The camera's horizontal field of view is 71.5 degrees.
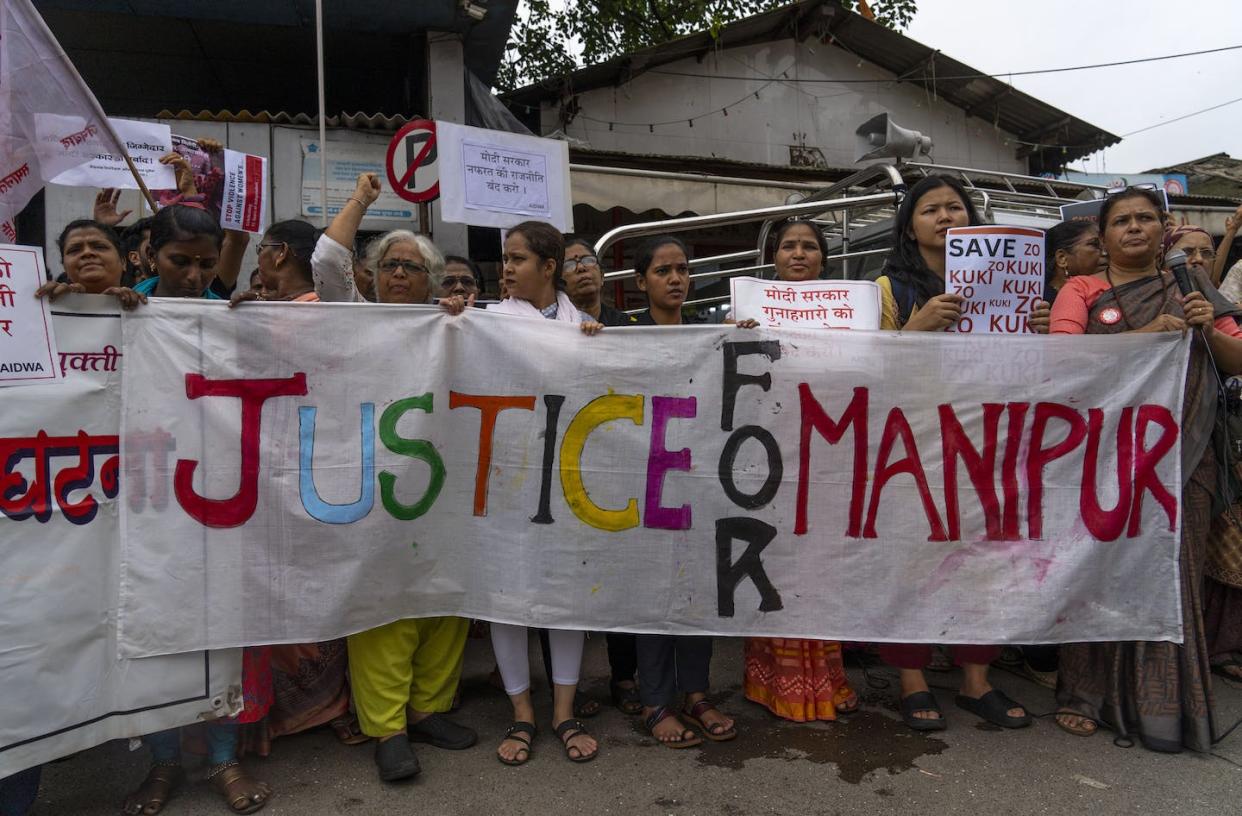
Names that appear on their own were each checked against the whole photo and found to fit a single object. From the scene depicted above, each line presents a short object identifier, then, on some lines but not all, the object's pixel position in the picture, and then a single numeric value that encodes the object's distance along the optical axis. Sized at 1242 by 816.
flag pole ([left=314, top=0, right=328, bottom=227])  4.43
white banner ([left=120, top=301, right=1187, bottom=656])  2.84
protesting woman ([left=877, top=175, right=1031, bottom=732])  3.07
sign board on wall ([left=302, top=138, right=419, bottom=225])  7.45
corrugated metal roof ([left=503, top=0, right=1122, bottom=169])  11.23
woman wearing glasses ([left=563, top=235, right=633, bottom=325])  3.68
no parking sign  5.36
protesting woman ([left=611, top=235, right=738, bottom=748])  2.98
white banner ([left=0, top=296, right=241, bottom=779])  2.42
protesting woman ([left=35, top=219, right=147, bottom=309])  2.80
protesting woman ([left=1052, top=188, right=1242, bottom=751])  2.92
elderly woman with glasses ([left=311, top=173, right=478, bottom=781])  2.81
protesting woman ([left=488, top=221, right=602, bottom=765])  2.89
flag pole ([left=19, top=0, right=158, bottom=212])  2.59
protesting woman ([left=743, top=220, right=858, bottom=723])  3.13
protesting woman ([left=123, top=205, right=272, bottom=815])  2.58
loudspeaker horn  6.36
